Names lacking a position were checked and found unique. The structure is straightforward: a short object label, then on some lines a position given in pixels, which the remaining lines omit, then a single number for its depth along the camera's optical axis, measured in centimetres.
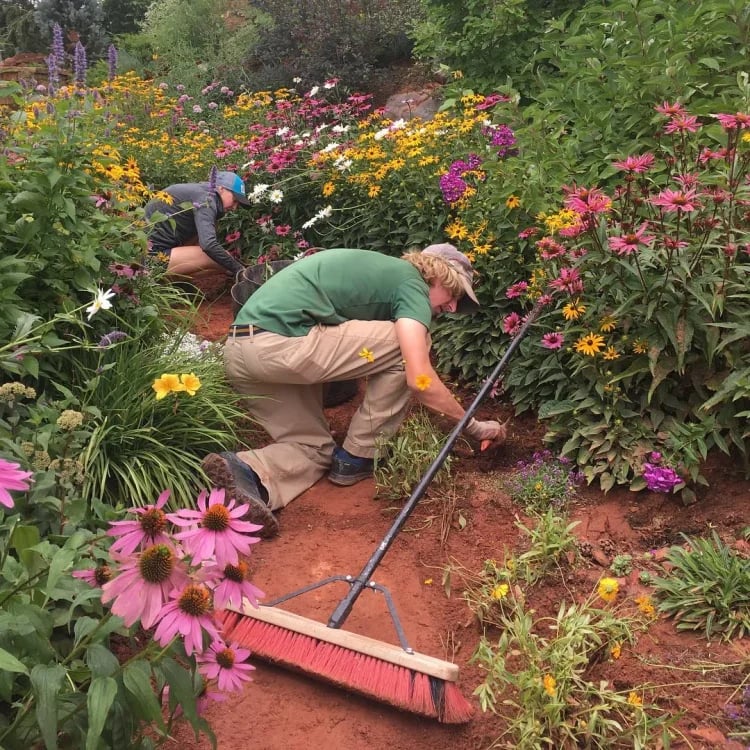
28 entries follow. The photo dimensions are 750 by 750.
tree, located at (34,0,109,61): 1179
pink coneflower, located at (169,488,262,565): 124
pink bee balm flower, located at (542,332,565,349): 297
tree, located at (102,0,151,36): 1327
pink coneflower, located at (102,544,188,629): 117
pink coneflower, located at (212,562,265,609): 126
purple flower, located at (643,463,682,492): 269
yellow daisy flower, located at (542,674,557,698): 190
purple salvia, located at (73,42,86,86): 329
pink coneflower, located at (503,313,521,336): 321
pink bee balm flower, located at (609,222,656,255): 251
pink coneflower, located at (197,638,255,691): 145
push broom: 200
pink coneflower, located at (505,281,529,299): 328
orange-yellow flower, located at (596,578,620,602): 198
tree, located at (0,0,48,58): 1180
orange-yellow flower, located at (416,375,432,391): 296
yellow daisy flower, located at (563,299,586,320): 285
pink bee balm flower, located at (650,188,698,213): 243
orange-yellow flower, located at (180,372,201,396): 226
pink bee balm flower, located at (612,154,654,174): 253
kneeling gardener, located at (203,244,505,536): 317
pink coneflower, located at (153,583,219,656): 118
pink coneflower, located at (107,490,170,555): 119
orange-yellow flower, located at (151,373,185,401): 214
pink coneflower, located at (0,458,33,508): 104
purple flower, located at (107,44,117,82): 382
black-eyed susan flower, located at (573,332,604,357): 285
